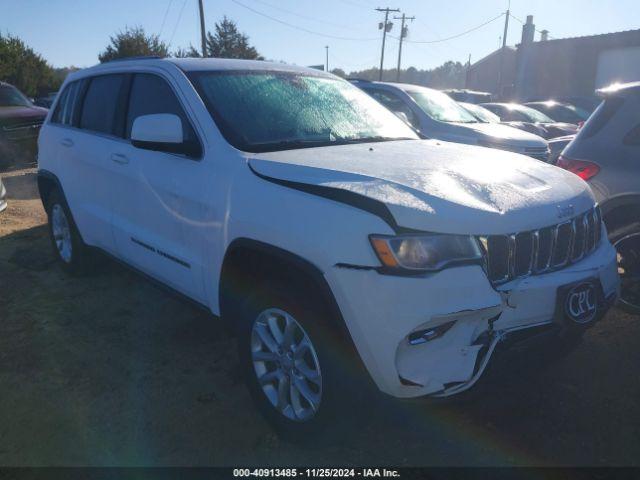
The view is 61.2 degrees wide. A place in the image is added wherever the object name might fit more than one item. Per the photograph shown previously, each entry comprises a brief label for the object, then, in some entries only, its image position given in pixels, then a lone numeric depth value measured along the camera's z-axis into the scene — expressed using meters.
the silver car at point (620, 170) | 3.70
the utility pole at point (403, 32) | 52.66
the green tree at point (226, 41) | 33.34
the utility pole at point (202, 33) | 27.12
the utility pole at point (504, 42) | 41.47
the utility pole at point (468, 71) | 53.29
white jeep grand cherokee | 2.09
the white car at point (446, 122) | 7.87
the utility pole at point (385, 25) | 50.78
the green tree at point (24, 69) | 26.97
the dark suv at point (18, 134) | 11.10
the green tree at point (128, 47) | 30.48
